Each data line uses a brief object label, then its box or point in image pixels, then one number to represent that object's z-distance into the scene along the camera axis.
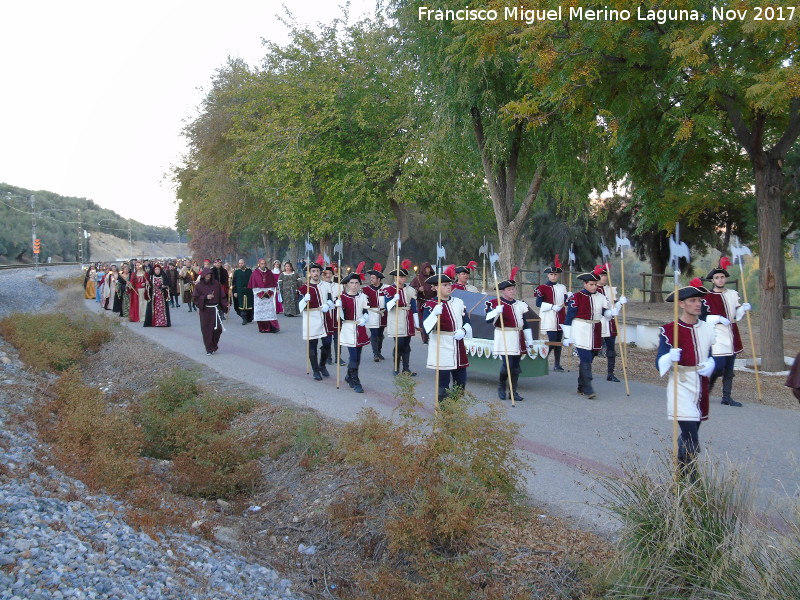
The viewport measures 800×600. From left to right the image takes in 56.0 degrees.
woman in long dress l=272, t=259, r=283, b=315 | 23.05
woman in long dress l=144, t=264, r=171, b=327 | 21.62
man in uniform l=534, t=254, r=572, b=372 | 13.59
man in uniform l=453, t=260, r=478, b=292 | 13.33
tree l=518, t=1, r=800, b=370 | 10.18
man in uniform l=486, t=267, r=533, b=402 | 10.91
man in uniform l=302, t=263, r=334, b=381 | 12.89
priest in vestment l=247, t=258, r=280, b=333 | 20.19
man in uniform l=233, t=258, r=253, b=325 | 22.92
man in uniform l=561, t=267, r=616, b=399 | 11.18
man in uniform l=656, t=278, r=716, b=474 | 6.54
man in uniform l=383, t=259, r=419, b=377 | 13.28
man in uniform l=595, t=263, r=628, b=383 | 12.42
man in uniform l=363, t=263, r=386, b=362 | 14.00
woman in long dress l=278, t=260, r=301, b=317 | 24.56
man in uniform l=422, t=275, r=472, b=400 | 9.58
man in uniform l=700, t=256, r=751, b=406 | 10.40
